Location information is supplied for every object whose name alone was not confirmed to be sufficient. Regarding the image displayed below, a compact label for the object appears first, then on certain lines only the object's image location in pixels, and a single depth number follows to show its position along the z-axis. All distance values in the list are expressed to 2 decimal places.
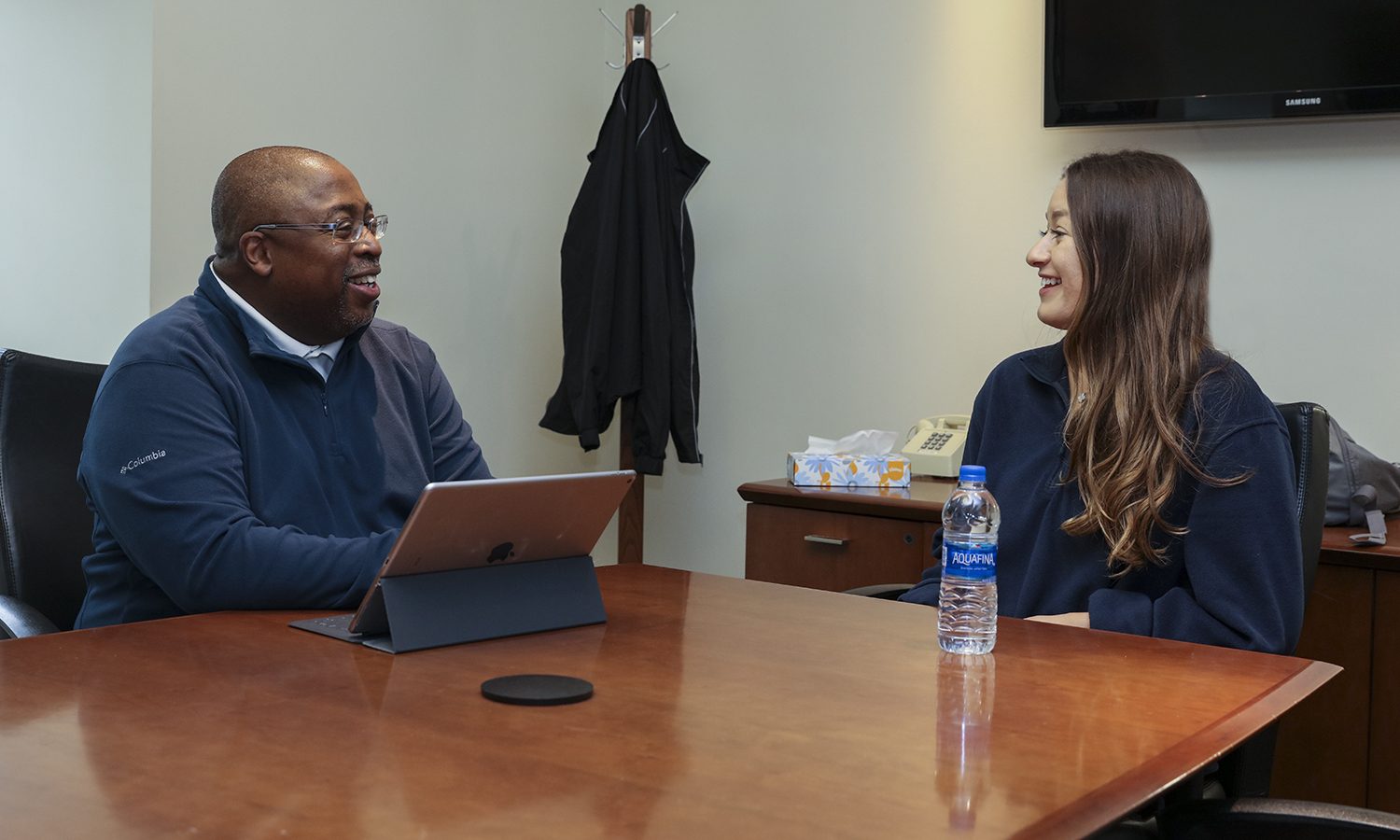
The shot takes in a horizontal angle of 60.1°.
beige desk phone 3.20
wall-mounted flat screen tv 2.82
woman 1.60
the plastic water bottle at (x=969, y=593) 1.39
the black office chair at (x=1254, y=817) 1.07
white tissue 3.20
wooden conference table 0.83
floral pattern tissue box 3.03
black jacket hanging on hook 3.71
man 1.54
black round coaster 1.10
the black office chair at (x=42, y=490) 1.97
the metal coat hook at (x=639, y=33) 3.84
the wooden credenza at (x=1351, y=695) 2.17
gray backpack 2.38
